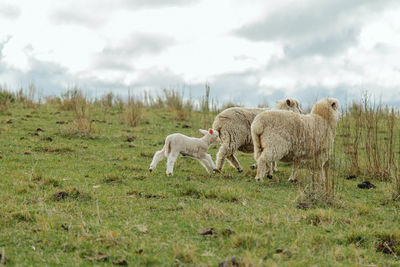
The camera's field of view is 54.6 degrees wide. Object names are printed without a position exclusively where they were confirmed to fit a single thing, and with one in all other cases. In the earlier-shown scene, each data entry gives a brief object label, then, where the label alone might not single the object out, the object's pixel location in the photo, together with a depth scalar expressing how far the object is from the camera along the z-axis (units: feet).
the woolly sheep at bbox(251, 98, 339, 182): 24.86
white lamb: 26.20
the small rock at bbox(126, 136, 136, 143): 42.29
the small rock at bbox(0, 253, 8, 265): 12.29
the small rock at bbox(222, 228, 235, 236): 15.25
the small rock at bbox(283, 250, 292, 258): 13.66
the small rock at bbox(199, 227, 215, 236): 15.34
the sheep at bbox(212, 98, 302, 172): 28.76
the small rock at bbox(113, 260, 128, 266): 12.73
